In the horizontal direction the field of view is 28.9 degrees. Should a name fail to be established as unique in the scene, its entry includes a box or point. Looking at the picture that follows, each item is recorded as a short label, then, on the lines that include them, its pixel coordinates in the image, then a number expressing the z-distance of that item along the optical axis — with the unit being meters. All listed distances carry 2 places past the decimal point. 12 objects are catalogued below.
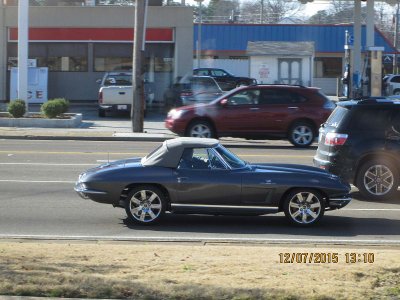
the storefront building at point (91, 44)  37.62
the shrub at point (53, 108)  28.95
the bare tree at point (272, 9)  83.90
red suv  22.84
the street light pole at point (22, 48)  30.20
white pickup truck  33.03
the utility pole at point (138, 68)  26.31
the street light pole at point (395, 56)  57.77
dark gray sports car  11.41
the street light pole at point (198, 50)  48.61
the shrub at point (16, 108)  28.91
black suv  13.88
